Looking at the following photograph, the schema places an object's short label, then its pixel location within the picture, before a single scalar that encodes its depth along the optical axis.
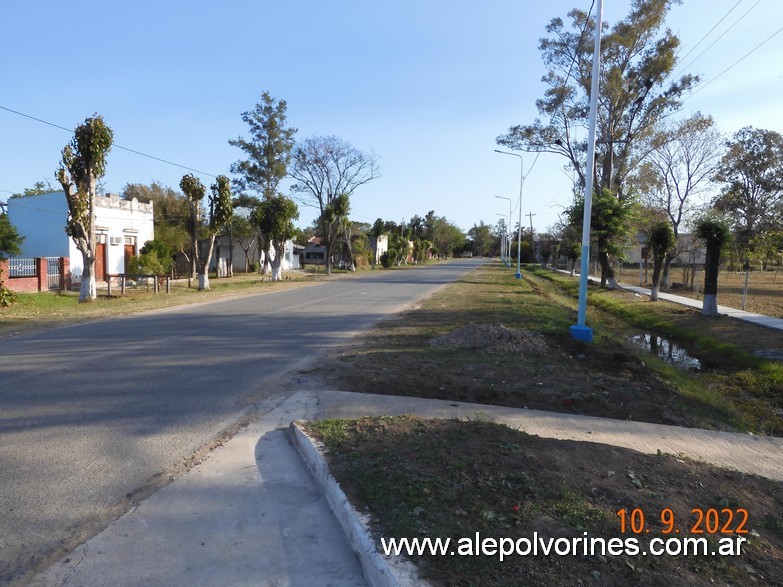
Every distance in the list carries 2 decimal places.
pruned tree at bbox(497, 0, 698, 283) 28.48
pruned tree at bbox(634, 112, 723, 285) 33.94
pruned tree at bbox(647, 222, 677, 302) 22.95
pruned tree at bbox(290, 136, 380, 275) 49.66
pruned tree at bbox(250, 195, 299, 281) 36.00
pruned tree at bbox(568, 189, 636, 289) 25.59
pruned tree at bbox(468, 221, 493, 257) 167.50
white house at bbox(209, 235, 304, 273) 51.81
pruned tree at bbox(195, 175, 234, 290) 28.55
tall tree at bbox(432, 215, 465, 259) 128.88
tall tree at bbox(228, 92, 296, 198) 51.03
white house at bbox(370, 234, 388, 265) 85.94
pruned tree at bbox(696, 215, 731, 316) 17.83
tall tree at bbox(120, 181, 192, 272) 44.19
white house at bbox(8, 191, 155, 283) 29.20
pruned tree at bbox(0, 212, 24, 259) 25.95
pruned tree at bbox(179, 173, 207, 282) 26.84
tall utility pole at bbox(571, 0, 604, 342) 12.13
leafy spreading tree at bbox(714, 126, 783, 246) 39.38
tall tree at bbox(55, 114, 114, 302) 19.72
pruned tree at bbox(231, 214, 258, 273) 49.97
